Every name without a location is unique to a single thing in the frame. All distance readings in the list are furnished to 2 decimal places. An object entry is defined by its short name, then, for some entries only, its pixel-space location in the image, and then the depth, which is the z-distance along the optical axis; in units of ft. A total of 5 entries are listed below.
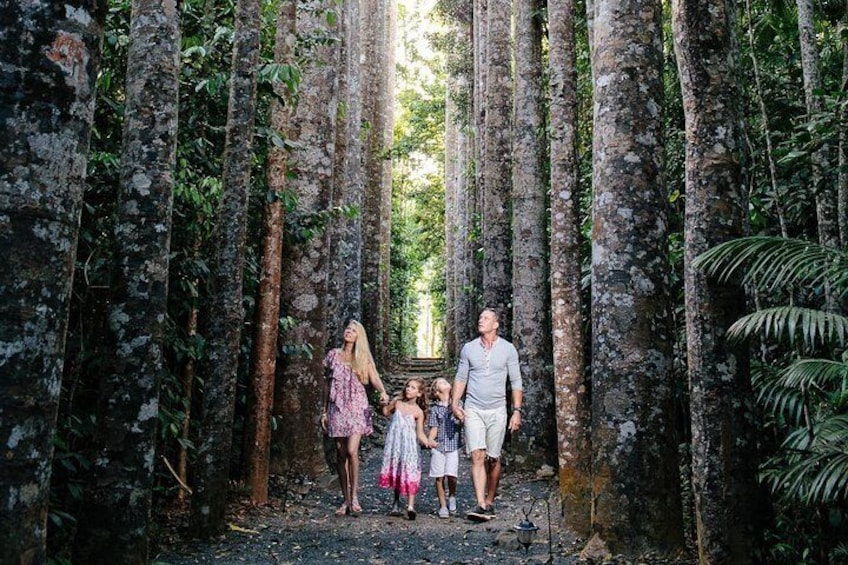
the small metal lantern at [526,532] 17.25
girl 26.27
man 26.07
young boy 26.55
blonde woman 26.40
